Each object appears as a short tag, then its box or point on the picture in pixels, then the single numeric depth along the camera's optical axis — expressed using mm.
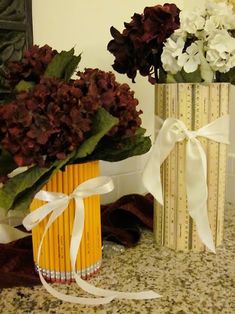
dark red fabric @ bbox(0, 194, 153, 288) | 616
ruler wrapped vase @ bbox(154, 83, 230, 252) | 669
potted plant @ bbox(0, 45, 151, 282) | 500
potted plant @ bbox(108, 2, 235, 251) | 634
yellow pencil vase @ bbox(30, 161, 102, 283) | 588
